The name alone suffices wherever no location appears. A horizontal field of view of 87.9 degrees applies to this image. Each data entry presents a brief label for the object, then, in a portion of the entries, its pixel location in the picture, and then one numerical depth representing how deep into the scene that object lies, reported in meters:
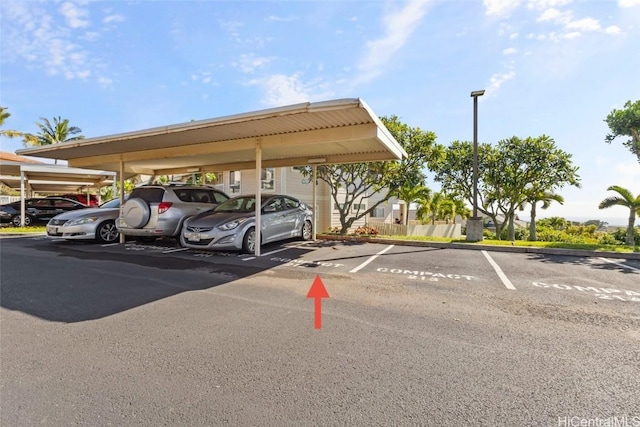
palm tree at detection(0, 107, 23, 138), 25.18
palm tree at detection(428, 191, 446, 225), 27.02
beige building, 19.17
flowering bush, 12.82
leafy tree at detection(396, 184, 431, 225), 22.69
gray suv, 9.02
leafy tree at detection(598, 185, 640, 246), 11.79
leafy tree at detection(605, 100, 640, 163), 11.90
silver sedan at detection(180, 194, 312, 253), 7.96
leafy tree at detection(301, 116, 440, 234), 12.22
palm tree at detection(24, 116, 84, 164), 30.91
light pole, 10.88
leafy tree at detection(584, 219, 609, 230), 28.98
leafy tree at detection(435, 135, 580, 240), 16.70
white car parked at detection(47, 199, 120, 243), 10.12
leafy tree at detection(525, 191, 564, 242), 18.25
